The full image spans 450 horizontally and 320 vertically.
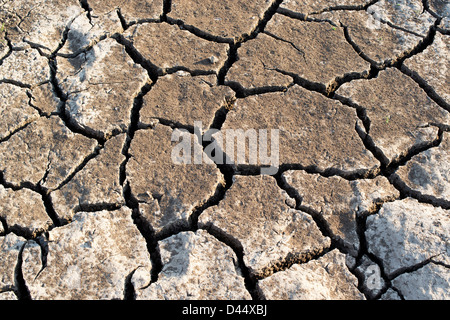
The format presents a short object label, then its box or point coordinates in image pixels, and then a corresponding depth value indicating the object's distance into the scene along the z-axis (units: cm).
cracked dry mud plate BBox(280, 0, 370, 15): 368
